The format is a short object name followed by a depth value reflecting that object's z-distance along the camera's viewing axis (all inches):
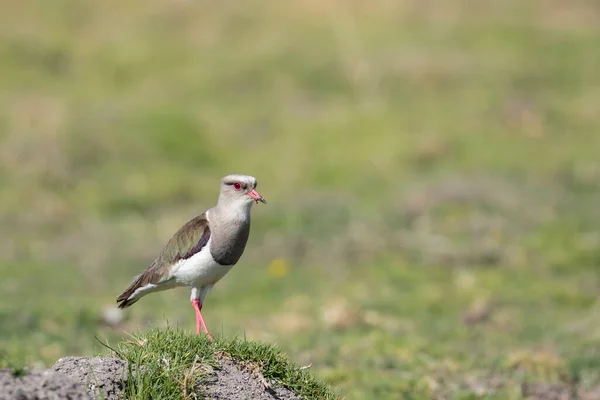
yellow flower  1310.3
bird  613.6
